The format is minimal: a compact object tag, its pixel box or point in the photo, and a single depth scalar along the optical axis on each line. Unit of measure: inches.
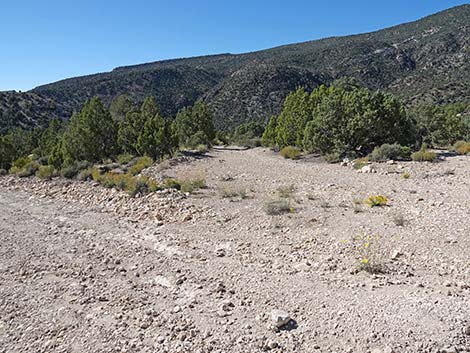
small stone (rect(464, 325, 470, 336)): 172.8
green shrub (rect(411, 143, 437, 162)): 654.5
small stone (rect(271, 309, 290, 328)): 202.7
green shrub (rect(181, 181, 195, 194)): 528.7
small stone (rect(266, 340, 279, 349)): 187.8
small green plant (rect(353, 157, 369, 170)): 653.4
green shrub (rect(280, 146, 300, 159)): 916.6
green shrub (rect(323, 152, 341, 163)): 771.4
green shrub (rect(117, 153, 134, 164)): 878.0
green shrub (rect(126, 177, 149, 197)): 556.7
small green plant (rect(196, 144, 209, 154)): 1126.7
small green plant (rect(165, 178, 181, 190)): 555.8
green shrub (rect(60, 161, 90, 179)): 773.3
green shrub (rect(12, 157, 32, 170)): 934.4
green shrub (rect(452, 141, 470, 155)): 748.6
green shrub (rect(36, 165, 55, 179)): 795.8
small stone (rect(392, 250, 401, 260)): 263.1
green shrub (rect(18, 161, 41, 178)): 867.4
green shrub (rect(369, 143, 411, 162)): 691.4
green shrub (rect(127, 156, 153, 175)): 741.9
